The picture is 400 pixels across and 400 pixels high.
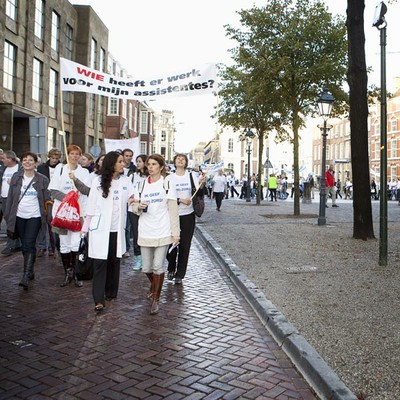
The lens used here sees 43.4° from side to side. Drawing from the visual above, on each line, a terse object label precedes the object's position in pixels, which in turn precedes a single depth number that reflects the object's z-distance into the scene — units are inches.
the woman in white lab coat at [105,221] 227.3
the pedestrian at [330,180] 1012.5
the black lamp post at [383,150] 326.6
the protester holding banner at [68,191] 283.1
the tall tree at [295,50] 701.9
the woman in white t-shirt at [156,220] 229.6
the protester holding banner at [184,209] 291.4
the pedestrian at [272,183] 1298.0
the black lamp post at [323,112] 606.5
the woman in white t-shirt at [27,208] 279.7
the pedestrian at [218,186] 815.1
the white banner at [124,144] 559.4
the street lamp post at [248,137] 1073.5
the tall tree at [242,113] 913.6
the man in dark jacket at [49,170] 371.2
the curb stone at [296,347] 140.6
